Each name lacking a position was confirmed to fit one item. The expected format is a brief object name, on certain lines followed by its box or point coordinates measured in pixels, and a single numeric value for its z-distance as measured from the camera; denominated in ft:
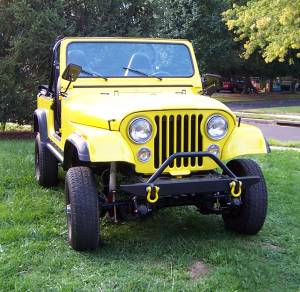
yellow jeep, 13.55
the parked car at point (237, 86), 126.52
